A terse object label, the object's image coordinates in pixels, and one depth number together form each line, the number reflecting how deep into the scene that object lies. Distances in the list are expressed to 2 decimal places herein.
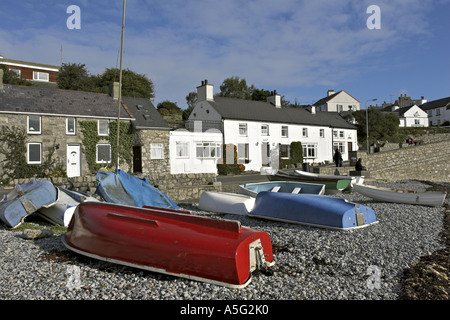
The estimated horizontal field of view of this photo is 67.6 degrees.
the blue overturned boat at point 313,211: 8.56
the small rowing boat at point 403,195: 12.25
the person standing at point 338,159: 26.56
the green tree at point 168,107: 51.47
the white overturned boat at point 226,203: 11.12
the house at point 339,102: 71.54
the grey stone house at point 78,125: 23.17
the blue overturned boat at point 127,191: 11.43
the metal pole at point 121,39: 13.05
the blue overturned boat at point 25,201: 8.92
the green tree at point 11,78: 37.94
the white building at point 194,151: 28.94
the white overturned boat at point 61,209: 9.54
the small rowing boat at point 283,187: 13.48
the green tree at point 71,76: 48.06
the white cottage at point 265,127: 32.82
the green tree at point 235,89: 58.23
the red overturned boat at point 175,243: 5.06
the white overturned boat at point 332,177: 16.92
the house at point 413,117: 77.69
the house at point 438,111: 80.75
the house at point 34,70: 44.53
